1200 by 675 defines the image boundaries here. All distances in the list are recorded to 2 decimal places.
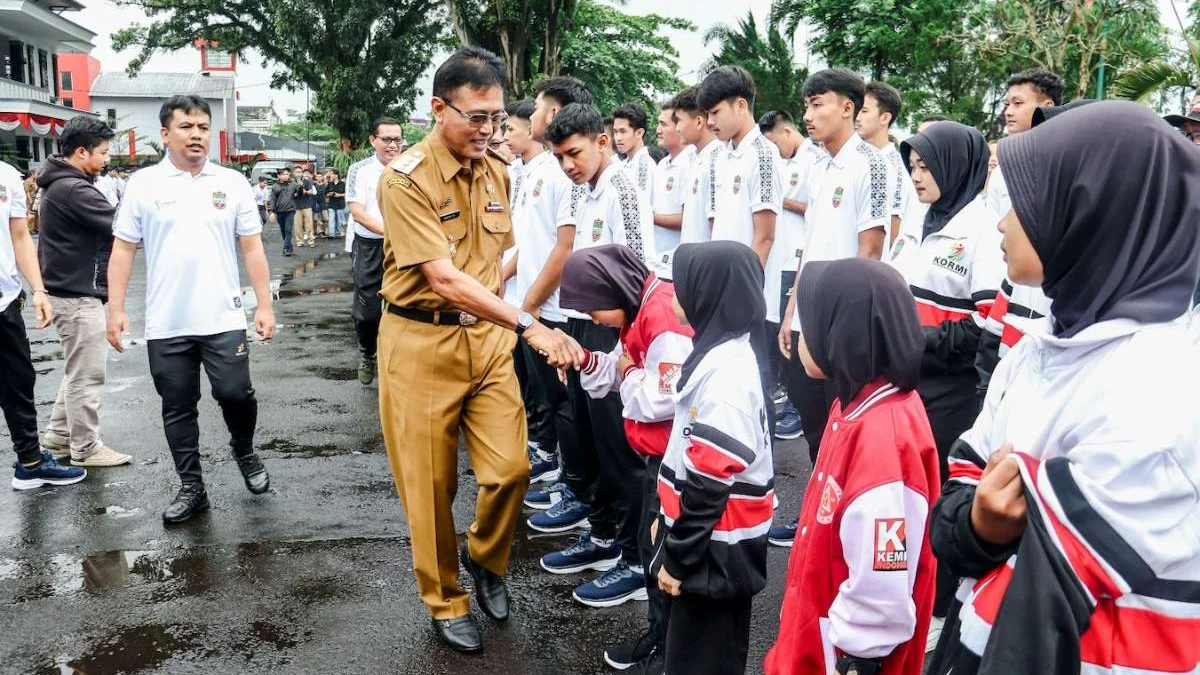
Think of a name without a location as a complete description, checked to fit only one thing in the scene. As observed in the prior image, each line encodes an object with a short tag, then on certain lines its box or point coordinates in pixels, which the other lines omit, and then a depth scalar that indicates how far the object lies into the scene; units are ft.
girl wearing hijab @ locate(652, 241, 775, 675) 8.84
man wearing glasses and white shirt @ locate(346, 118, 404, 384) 25.54
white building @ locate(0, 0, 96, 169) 96.48
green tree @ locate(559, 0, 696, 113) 92.07
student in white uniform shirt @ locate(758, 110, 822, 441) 19.71
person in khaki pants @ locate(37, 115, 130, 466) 19.29
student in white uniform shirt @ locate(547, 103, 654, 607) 13.66
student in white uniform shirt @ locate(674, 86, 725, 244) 19.66
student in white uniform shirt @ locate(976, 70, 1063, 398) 10.54
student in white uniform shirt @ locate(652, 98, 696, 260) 22.00
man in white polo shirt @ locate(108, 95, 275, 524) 16.38
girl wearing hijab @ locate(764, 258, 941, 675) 7.25
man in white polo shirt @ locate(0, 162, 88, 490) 17.97
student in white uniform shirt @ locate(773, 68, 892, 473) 15.74
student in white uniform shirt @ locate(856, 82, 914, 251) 17.75
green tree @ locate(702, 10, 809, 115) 100.32
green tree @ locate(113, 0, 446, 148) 93.71
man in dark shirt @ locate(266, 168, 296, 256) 69.41
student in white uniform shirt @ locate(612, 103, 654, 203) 25.43
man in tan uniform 12.03
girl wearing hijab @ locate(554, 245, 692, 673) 11.18
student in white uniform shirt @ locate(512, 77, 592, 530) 15.80
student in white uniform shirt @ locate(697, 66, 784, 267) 18.02
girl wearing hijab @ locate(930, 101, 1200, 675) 4.55
